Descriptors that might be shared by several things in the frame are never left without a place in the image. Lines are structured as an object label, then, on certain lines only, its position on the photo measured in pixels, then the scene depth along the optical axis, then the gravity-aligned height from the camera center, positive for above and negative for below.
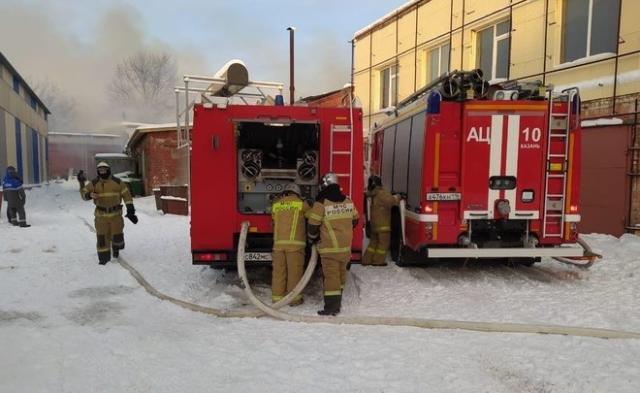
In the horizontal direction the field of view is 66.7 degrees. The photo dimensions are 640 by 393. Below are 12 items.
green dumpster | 23.82 -1.13
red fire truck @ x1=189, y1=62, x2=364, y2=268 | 5.87 +0.00
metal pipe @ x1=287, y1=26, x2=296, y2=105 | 17.47 +3.74
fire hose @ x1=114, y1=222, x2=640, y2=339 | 4.41 -1.49
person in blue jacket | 12.22 -0.92
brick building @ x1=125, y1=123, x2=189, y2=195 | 21.64 +0.20
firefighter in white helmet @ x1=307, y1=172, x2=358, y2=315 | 5.11 -0.75
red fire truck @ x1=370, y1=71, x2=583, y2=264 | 6.25 +0.00
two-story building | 8.69 +2.89
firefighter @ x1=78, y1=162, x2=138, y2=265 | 7.59 -0.70
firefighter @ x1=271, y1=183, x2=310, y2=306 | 5.29 -0.86
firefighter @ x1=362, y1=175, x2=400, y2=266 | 7.51 -0.96
